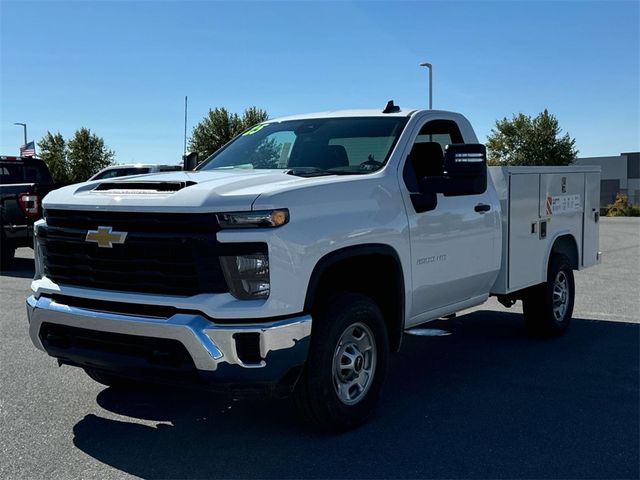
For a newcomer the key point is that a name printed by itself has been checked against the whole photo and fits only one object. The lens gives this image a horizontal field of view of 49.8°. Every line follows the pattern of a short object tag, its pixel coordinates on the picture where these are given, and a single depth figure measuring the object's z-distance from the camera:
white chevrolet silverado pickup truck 3.73
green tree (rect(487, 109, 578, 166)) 54.31
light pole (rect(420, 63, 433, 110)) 34.06
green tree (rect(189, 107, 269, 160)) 45.31
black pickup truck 11.84
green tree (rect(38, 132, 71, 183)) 46.81
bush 41.28
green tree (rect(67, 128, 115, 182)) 47.78
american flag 24.89
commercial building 67.69
